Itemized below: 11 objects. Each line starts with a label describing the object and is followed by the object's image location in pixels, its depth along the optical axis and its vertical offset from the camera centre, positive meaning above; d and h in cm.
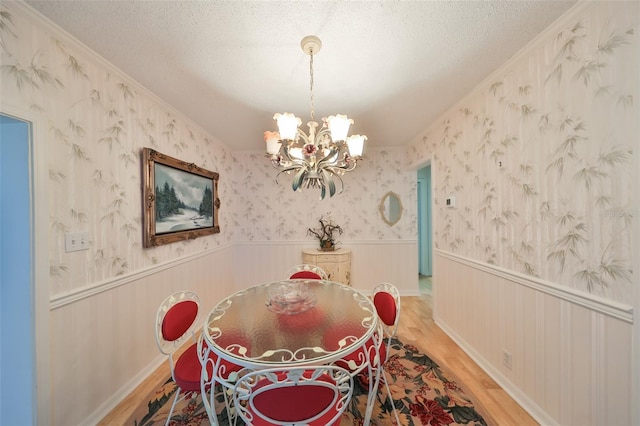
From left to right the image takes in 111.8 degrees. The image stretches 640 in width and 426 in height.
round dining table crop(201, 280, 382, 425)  101 -68
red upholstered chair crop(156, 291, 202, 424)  123 -79
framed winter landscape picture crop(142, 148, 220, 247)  191 +14
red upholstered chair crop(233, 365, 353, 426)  84 -74
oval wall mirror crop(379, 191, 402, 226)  368 +7
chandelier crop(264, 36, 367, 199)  139 +45
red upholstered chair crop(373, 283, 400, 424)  145 -69
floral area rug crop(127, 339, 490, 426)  143 -138
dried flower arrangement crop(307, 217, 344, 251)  364 -33
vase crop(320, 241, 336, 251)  350 -56
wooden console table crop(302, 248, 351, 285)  330 -78
